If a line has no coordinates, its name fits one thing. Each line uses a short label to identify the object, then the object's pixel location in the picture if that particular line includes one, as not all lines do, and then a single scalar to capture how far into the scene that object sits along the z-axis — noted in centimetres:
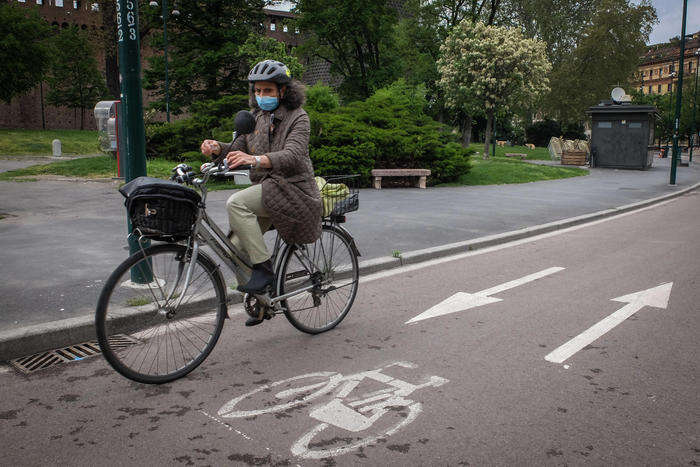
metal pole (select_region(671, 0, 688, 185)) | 2092
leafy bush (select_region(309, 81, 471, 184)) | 1535
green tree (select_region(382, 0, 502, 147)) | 4272
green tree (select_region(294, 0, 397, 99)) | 3572
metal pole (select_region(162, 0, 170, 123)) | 2952
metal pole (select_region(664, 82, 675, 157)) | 4583
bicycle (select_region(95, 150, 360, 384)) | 353
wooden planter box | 3150
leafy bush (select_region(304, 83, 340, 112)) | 1770
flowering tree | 3219
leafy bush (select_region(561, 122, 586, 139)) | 5184
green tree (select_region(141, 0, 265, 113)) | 3048
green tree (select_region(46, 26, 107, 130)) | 5053
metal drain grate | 403
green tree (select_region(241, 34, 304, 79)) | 2734
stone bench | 1620
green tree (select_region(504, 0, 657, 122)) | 5016
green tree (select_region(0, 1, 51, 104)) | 3994
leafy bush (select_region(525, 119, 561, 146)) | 5550
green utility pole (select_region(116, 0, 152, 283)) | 527
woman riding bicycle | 401
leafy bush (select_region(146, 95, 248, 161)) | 1867
